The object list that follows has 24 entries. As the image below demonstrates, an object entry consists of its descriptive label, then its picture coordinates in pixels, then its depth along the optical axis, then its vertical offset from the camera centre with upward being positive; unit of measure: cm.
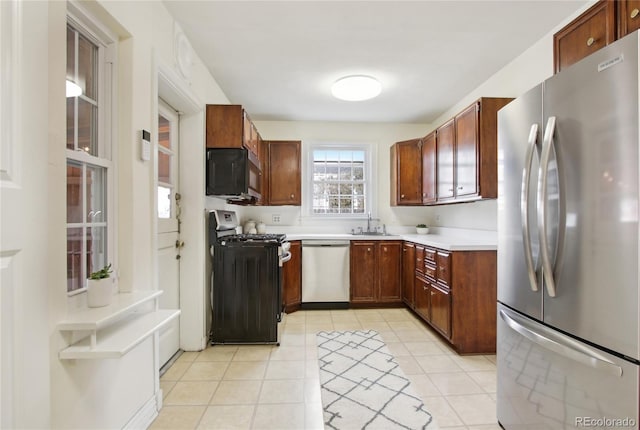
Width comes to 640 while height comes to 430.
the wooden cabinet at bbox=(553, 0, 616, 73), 142 +95
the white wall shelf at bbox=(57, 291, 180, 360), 116 -51
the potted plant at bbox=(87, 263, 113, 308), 132 -32
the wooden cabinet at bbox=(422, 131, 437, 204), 370 +61
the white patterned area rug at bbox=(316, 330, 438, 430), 175 -120
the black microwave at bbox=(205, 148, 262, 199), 282 +42
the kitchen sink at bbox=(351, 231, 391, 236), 447 -25
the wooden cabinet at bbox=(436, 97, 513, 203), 271 +62
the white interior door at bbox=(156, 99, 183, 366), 239 -5
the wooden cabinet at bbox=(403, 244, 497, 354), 262 -75
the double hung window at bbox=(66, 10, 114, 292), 137 +29
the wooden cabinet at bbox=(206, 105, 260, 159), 282 +85
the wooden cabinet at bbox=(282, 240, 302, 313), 371 -81
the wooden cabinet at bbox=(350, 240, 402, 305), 393 -74
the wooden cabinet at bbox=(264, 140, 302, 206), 425 +64
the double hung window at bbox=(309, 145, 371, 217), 464 +57
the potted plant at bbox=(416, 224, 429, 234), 435 -19
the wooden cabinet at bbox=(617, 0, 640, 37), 129 +88
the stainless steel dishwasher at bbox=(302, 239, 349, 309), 391 -74
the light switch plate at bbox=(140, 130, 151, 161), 168 +41
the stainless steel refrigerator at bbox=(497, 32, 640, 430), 102 -12
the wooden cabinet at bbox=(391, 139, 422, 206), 419 +63
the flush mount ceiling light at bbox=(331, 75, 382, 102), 304 +134
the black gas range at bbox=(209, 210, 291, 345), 277 -71
